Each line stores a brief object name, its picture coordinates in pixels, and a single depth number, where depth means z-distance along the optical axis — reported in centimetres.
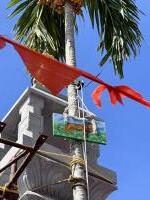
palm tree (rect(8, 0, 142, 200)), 869
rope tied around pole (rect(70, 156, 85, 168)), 628
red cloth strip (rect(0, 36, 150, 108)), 520
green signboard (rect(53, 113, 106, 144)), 653
